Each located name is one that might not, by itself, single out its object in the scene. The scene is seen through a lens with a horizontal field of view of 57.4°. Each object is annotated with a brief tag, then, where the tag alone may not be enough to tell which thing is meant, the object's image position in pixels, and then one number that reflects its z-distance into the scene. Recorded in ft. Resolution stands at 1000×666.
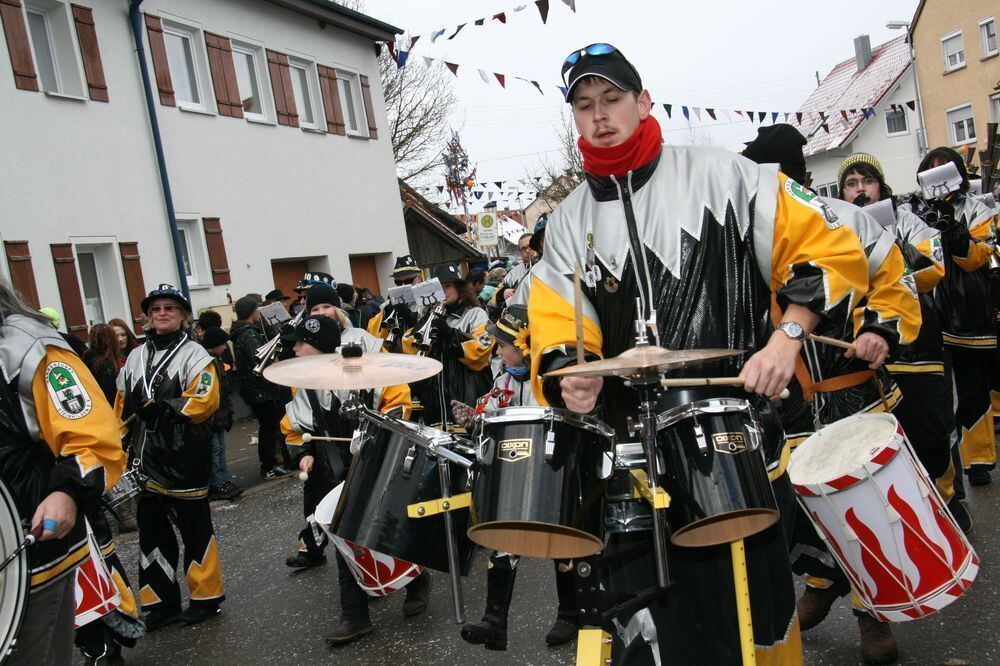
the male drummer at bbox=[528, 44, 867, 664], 7.93
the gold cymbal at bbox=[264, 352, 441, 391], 12.12
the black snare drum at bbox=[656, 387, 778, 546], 7.20
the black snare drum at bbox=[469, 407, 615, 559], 7.31
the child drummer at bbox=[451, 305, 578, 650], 13.55
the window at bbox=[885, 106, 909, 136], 134.21
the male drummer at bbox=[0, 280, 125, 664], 9.55
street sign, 72.74
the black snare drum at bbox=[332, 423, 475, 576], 11.93
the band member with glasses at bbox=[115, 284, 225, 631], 17.79
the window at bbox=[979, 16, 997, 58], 114.42
